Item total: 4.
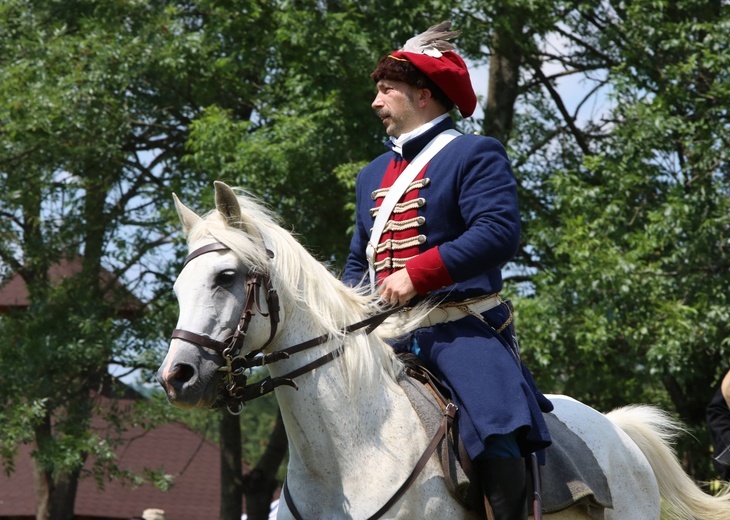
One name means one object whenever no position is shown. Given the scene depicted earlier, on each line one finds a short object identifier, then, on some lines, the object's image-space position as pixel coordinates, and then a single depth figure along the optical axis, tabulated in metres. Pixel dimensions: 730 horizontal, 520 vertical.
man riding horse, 9.27
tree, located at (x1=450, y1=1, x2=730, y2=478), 25.02
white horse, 8.54
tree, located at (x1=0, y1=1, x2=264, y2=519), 31.23
